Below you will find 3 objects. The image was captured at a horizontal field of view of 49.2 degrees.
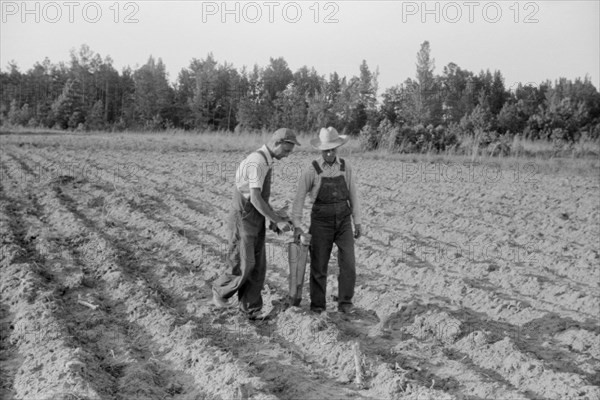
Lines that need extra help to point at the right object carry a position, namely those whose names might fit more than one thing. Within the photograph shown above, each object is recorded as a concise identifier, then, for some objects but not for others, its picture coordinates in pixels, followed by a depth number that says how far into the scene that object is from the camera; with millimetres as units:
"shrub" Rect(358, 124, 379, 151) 20469
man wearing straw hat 6156
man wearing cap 5816
